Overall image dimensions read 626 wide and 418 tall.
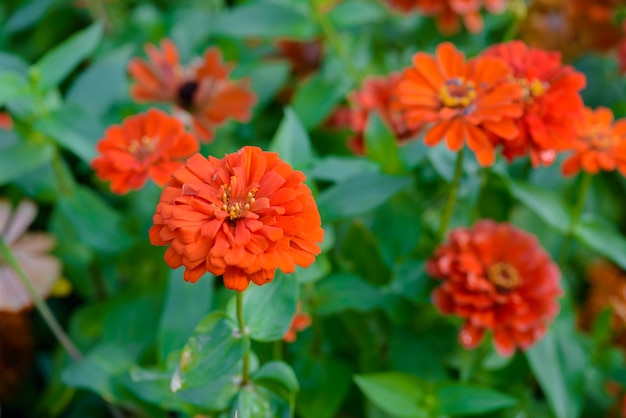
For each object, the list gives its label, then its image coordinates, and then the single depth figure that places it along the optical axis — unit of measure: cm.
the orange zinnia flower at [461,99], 73
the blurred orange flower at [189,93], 87
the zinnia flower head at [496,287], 78
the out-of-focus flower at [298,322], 77
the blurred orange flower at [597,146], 78
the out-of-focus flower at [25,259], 85
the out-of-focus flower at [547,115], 75
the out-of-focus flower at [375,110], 87
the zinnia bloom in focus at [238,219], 66
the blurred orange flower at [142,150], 75
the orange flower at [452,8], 96
